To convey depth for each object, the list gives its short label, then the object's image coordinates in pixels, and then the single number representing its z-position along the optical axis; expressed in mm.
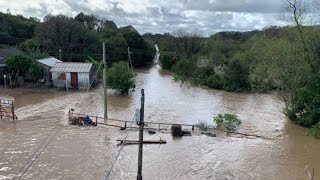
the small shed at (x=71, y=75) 27824
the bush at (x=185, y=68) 36684
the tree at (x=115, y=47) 42209
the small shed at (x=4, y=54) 27035
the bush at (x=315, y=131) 16456
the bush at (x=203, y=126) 17701
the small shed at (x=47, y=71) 28281
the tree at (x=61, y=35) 38476
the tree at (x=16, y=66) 26557
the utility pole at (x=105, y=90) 16514
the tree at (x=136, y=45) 48036
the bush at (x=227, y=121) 18594
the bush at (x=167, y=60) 46636
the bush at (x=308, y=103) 18109
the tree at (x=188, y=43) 47425
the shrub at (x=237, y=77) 30876
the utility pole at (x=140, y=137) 8023
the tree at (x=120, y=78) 26599
